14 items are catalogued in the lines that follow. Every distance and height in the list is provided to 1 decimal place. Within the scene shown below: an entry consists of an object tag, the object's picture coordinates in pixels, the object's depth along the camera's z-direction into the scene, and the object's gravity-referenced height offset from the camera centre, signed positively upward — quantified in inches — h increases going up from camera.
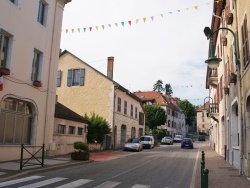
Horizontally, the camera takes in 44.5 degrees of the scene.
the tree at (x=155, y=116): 2292.1 +152.4
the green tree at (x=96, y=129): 1107.3 +21.2
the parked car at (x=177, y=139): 2423.7 -13.0
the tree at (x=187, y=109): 3801.7 +355.9
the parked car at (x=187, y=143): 1545.3 -29.7
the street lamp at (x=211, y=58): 418.9 +112.7
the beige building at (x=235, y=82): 504.7 +116.9
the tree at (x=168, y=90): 3892.2 +597.9
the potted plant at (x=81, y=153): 714.0 -44.4
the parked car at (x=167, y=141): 1996.8 -26.1
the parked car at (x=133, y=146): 1211.7 -40.6
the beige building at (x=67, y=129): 838.5 +12.4
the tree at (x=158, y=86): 3835.6 +627.9
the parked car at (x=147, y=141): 1438.2 -23.1
